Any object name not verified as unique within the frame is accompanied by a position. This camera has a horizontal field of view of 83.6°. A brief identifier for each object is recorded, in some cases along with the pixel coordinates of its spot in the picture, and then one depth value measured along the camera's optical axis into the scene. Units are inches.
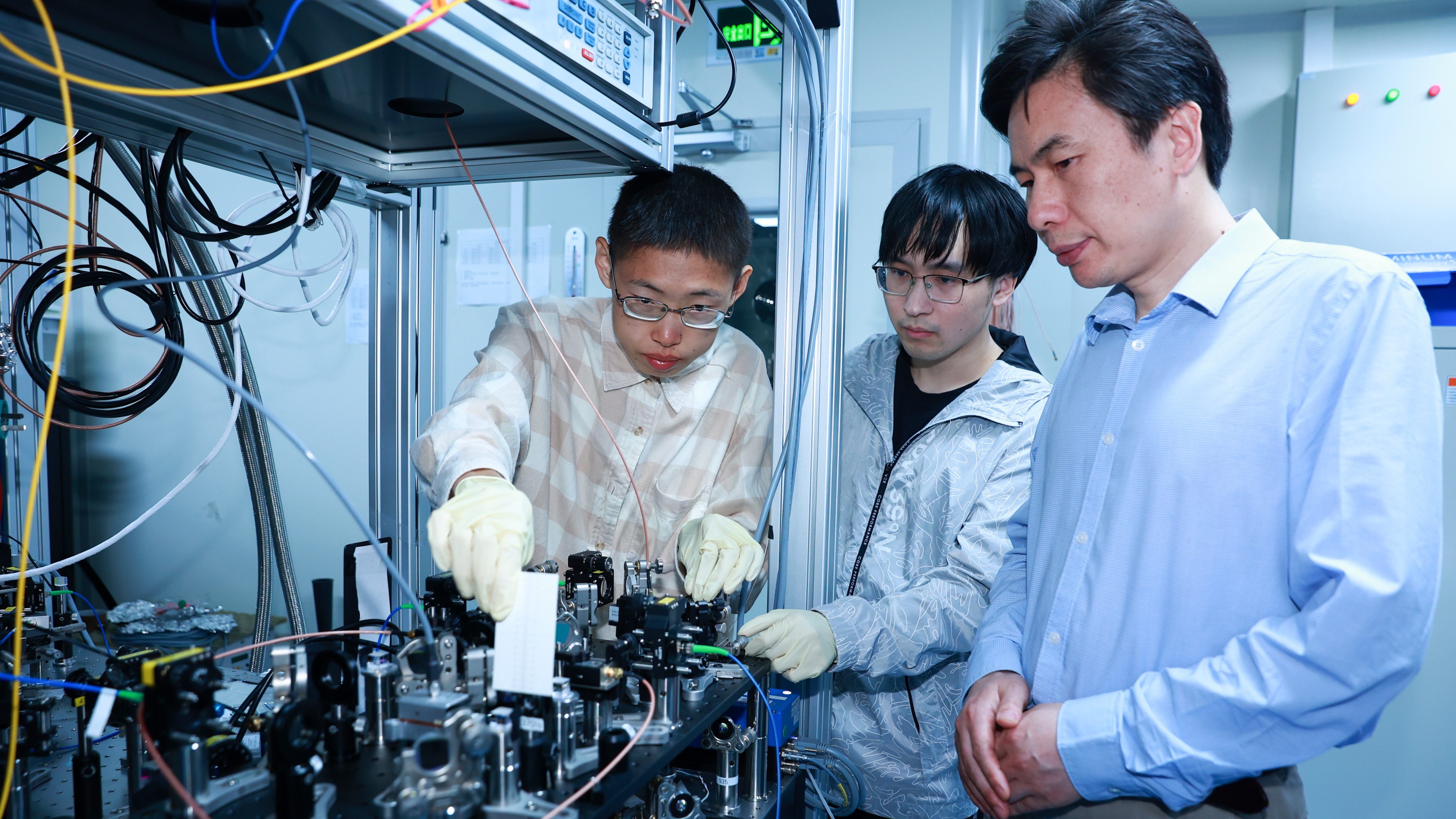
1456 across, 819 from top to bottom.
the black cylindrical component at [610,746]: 29.6
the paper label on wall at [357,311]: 113.0
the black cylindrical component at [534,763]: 27.2
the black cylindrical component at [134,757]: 29.5
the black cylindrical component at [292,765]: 24.6
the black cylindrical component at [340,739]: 29.1
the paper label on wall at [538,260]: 123.7
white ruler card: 29.3
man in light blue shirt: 30.2
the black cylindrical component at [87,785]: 30.5
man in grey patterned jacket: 55.1
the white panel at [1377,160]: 96.3
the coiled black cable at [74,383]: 49.4
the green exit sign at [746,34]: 95.6
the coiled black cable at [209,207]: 40.1
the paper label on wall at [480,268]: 123.0
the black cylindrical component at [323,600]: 40.7
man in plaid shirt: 48.5
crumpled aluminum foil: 71.1
